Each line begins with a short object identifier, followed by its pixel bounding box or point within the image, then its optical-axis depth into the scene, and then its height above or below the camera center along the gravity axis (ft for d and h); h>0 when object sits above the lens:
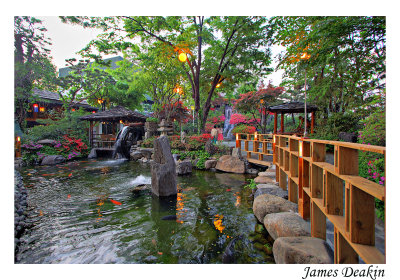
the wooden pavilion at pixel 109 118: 46.42 +5.28
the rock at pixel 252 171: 26.23 -4.67
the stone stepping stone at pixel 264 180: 18.98 -4.37
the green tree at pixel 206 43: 29.58 +16.91
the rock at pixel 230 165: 26.75 -3.91
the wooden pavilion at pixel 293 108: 34.96 +5.73
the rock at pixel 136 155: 41.93 -3.70
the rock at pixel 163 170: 16.88 -2.90
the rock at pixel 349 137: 22.57 +0.10
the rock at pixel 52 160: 33.99 -3.84
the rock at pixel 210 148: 34.06 -1.78
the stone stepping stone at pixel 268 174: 20.87 -4.14
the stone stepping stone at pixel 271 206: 11.62 -4.34
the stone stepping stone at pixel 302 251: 6.38 -4.06
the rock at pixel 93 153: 44.37 -3.56
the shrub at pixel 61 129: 38.04 +2.32
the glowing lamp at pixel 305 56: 14.99 +6.77
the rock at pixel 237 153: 28.60 -2.33
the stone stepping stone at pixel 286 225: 8.67 -4.29
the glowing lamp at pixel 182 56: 26.56 +11.80
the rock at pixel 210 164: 29.86 -4.12
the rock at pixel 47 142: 36.81 -0.59
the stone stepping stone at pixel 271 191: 14.61 -4.30
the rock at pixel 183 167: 26.46 -4.21
